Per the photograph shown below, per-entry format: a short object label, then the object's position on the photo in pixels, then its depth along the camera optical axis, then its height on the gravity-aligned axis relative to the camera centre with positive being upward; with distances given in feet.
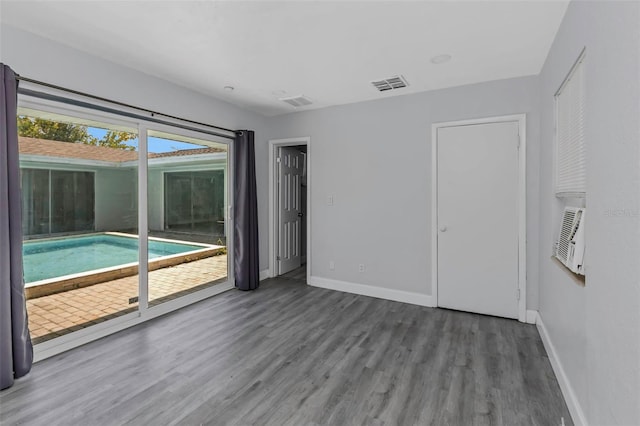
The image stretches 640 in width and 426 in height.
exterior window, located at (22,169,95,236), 8.18 +0.18
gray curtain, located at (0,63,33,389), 7.04 -1.07
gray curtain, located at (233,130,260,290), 14.08 -0.16
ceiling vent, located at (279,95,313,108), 13.03 +4.69
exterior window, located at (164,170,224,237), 12.08 +0.26
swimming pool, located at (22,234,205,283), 8.39 -1.43
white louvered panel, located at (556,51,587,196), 6.07 +1.59
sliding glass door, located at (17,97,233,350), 8.41 -0.29
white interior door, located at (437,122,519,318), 10.84 -0.40
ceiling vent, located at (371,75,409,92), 11.00 +4.62
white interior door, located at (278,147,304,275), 16.74 +0.02
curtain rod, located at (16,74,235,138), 7.73 +3.28
